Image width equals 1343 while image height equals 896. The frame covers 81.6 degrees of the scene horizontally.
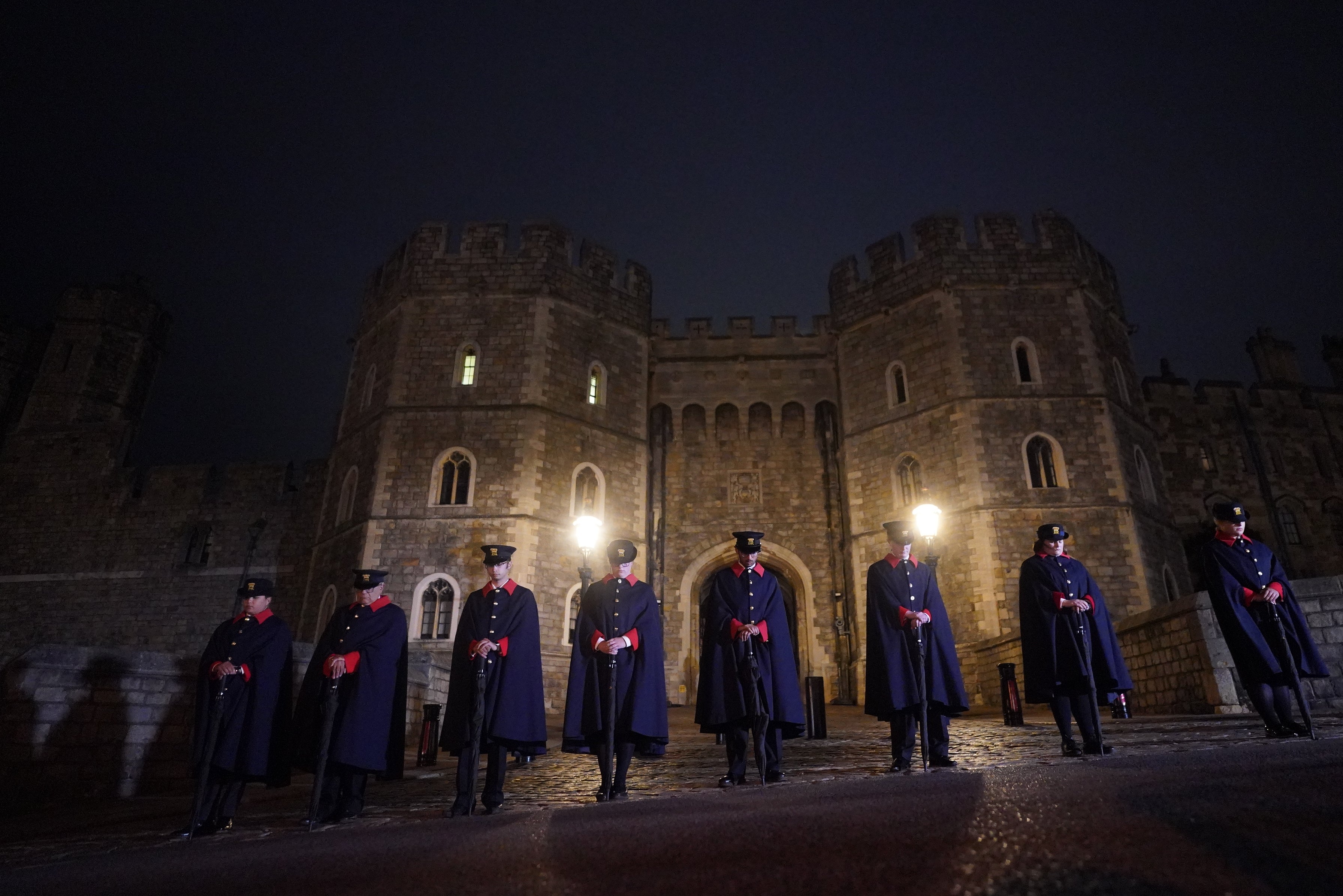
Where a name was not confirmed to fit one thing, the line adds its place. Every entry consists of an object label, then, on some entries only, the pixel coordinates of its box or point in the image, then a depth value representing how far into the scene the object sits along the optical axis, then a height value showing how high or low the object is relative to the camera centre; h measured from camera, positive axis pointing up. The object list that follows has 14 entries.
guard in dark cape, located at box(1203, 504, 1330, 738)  5.32 +0.75
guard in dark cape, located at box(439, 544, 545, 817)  4.63 +0.27
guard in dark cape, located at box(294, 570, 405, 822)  4.68 +0.14
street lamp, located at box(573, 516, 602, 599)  11.04 +2.66
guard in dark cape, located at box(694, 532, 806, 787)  5.04 +0.40
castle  15.41 +5.89
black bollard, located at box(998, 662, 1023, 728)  9.35 +0.36
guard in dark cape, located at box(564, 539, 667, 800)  4.82 +0.35
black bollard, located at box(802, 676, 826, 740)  8.61 +0.19
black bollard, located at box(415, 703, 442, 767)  8.26 -0.23
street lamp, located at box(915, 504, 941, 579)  9.50 +2.40
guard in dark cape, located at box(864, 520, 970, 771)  5.17 +0.48
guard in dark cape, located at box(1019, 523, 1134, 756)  5.32 +0.61
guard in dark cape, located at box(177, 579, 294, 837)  4.86 +0.12
